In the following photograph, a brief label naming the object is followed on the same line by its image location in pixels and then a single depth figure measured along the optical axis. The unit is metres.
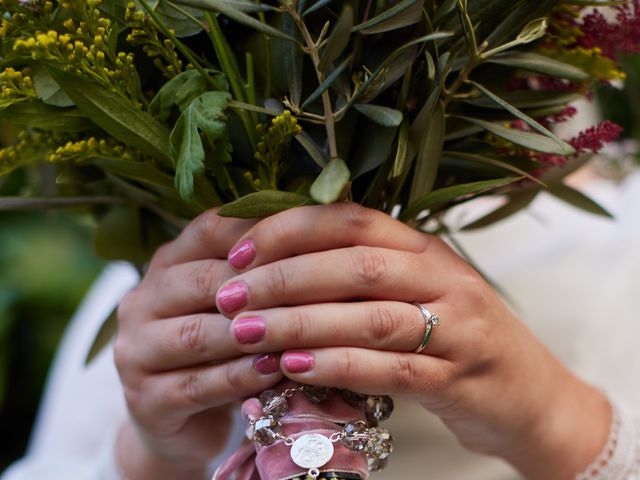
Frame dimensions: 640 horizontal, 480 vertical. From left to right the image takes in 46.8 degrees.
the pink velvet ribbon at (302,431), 0.54
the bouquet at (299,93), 0.49
